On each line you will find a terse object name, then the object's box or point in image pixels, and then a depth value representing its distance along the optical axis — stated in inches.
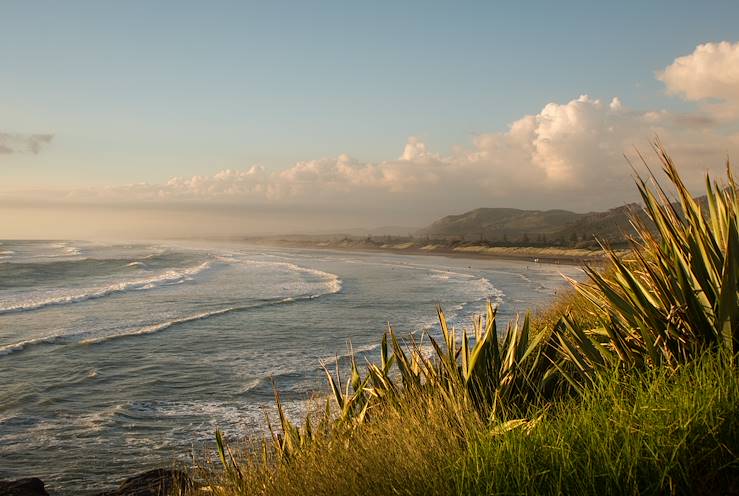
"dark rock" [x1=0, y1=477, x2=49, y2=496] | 241.3
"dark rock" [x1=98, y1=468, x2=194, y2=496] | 239.3
